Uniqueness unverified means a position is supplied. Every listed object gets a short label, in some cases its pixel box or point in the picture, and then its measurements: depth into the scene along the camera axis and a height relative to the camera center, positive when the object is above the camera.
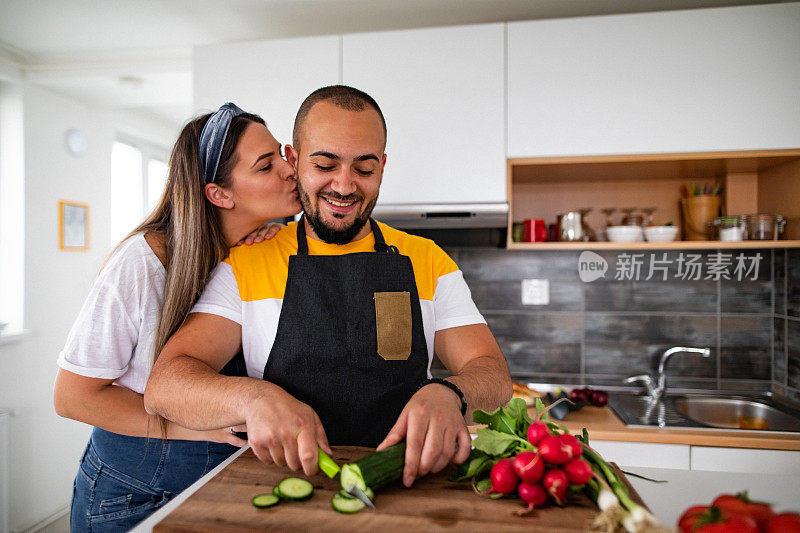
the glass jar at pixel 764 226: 2.27 +0.16
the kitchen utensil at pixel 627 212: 2.49 +0.25
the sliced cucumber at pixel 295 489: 0.85 -0.36
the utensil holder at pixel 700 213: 2.46 +0.24
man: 1.23 -0.12
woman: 1.25 -0.10
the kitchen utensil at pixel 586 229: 2.53 +0.17
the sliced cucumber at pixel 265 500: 0.83 -0.37
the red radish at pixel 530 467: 0.82 -0.31
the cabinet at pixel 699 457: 1.99 -0.72
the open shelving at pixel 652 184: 2.27 +0.39
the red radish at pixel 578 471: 0.83 -0.32
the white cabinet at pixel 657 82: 2.15 +0.75
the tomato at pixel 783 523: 0.66 -0.32
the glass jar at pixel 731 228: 2.30 +0.16
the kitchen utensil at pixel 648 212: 2.47 +0.24
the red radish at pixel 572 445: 0.85 -0.28
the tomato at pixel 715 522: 0.65 -0.32
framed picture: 3.28 +0.25
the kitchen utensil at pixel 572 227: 2.47 +0.17
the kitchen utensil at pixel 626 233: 2.39 +0.14
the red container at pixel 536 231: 2.51 +0.16
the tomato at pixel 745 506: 0.70 -0.32
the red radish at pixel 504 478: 0.84 -0.33
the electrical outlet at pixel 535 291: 2.74 -0.13
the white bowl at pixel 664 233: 2.37 +0.14
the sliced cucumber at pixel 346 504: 0.82 -0.37
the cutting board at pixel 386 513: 0.79 -0.38
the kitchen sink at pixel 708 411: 2.21 -0.63
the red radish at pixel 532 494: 0.82 -0.35
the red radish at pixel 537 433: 0.87 -0.27
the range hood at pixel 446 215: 2.31 +0.22
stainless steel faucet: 2.50 -0.53
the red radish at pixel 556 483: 0.82 -0.33
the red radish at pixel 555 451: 0.83 -0.29
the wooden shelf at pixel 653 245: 2.24 +0.09
